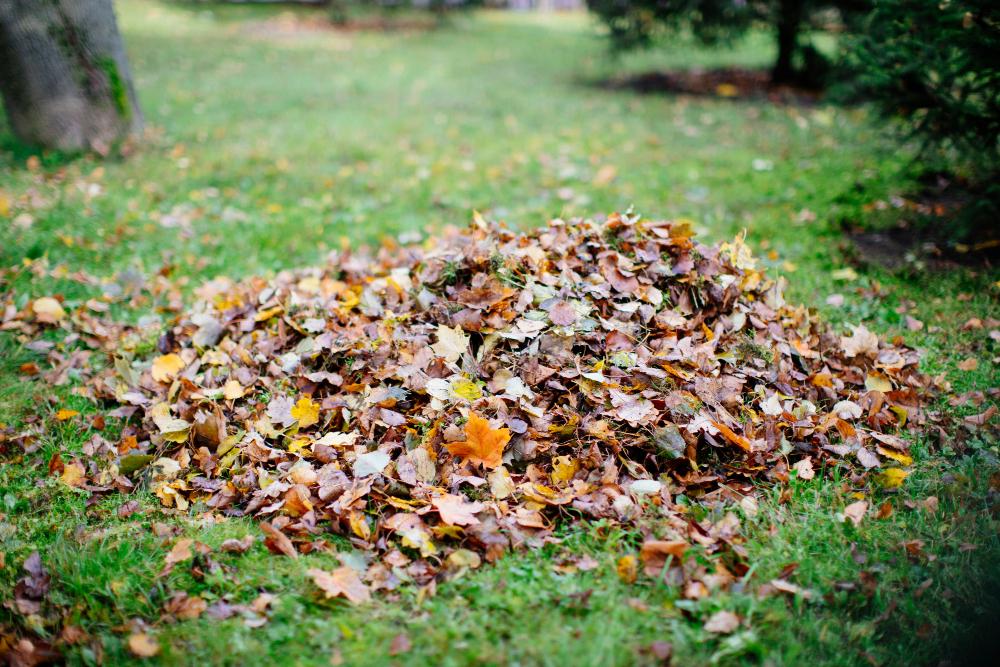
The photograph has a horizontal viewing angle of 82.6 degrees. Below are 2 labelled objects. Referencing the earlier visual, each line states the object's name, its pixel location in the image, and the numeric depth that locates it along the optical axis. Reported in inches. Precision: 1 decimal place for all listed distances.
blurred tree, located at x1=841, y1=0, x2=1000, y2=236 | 141.7
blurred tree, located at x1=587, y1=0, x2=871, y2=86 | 332.8
